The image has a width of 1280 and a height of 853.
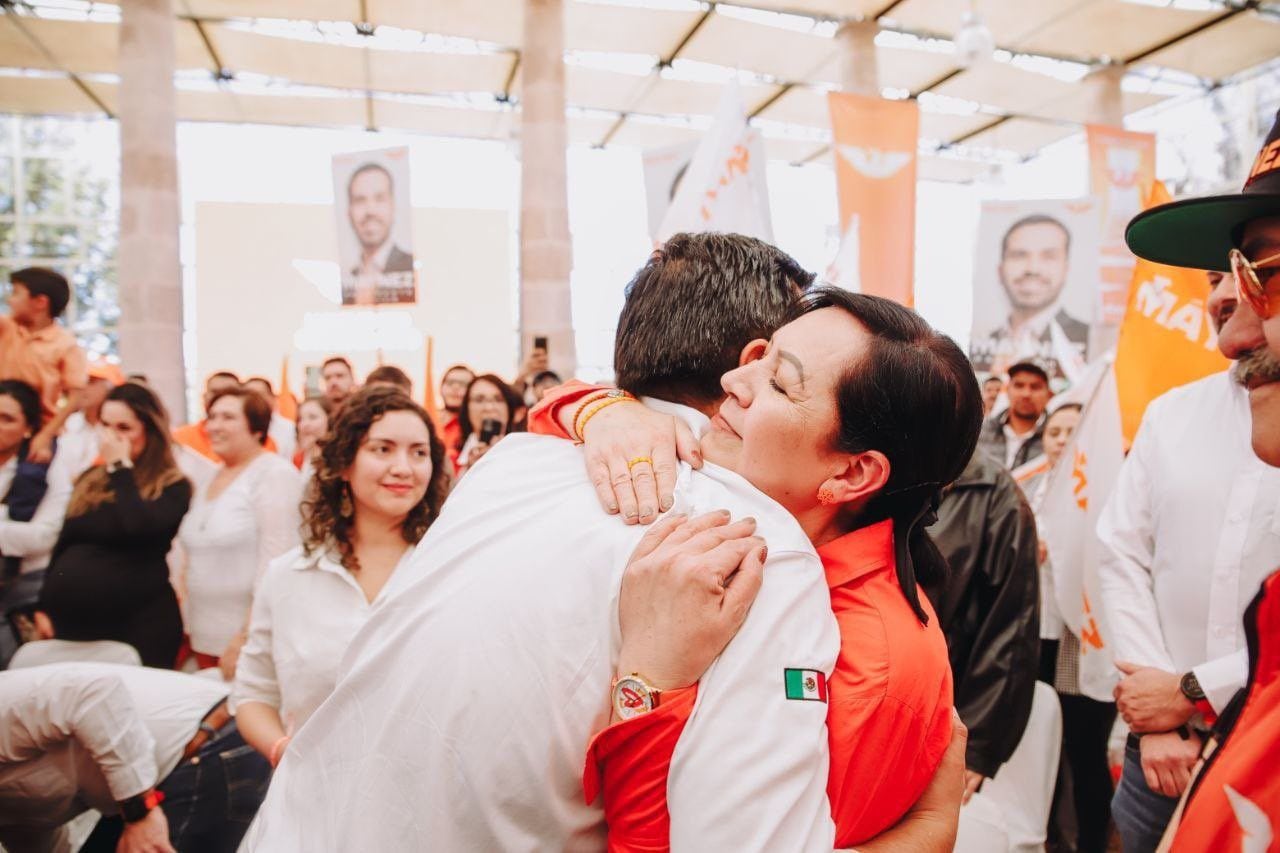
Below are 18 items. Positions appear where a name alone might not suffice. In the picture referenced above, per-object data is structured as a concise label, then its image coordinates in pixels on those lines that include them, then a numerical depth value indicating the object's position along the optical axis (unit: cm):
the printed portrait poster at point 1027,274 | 703
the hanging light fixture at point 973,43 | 789
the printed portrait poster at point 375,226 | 756
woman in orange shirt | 95
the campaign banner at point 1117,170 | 946
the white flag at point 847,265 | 498
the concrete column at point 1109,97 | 1244
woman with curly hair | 229
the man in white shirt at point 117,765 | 222
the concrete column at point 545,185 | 941
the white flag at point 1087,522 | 308
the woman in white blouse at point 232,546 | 357
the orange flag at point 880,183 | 655
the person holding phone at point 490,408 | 510
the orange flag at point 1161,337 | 329
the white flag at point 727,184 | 372
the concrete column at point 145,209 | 848
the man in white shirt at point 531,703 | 88
